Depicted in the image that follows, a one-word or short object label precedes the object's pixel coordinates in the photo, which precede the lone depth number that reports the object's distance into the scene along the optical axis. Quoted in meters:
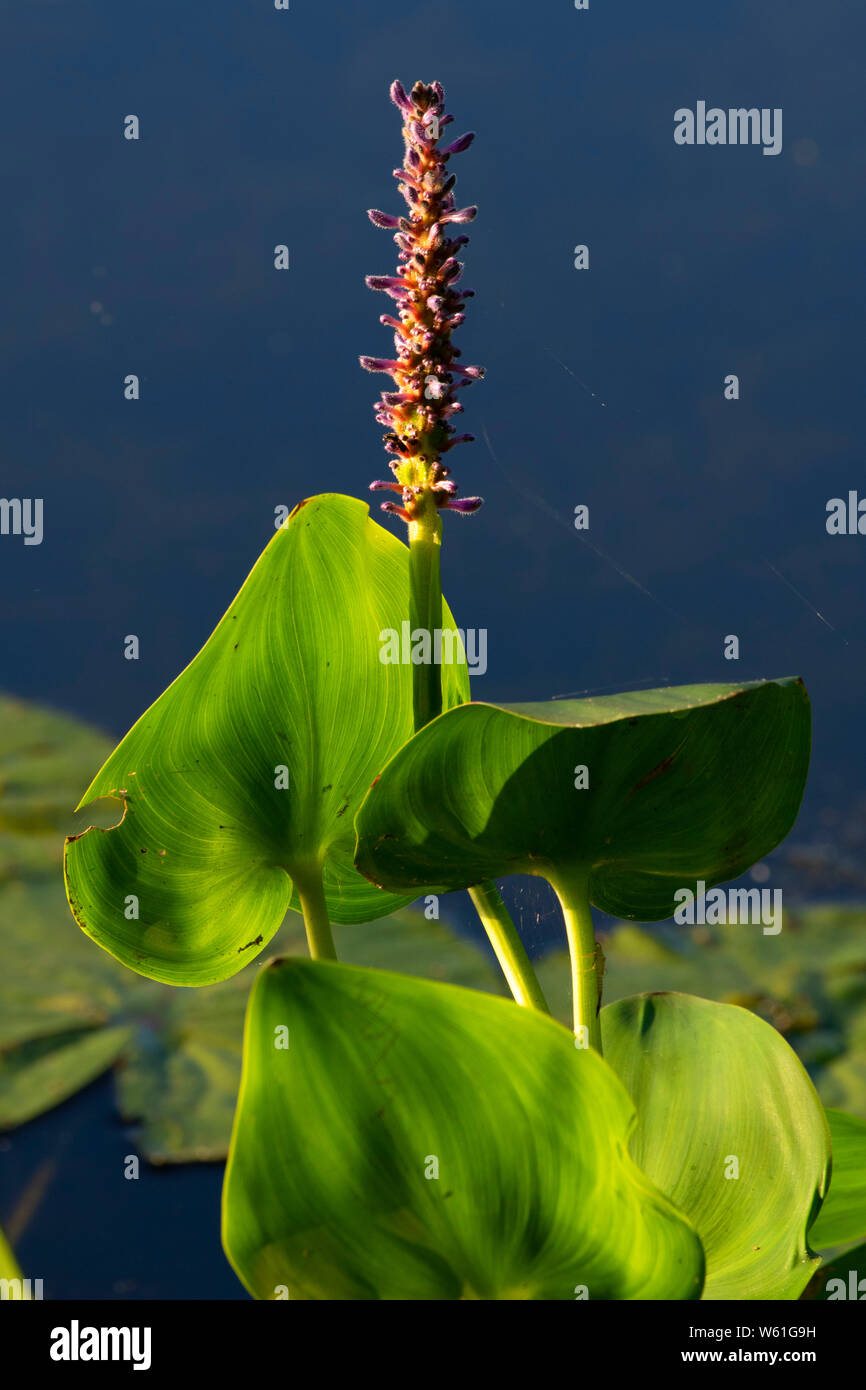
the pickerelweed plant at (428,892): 1.03
